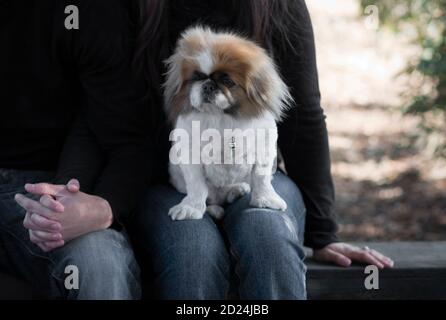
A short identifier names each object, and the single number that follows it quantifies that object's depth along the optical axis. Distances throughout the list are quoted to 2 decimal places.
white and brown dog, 3.18
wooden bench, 3.37
